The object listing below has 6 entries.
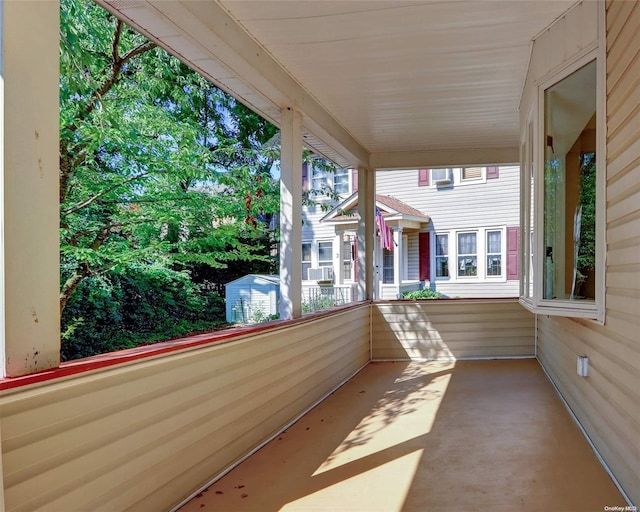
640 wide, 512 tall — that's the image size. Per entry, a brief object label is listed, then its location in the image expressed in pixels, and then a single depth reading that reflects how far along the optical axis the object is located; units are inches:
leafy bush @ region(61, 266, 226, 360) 306.2
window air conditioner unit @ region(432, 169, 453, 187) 467.5
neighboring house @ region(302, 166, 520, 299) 441.1
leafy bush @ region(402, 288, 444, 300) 434.0
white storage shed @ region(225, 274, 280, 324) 421.1
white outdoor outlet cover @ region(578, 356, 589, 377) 125.0
